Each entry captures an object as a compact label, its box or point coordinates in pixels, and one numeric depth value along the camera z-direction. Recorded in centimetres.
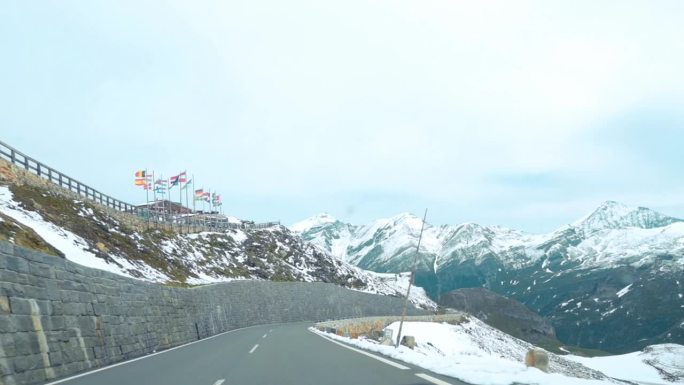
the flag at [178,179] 7250
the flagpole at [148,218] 5719
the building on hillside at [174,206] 11021
